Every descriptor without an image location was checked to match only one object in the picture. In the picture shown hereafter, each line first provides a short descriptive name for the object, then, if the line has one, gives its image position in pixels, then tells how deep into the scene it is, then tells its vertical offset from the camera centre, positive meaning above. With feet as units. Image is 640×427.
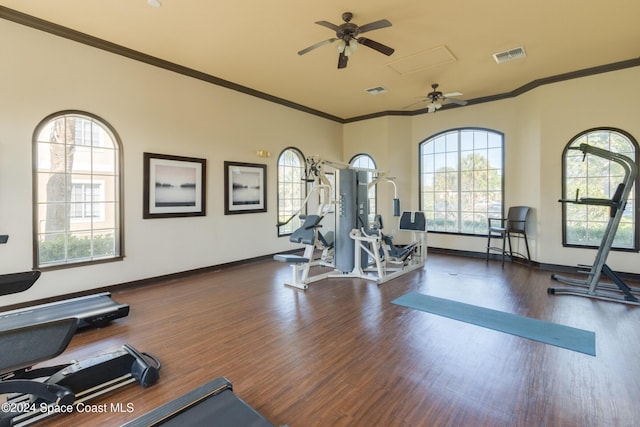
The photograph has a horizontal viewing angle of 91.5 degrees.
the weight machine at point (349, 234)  16.92 -1.20
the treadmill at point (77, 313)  9.82 -3.39
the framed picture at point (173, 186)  16.11 +1.46
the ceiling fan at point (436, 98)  18.92 +7.13
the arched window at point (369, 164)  27.20 +4.33
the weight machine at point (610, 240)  13.60 -1.22
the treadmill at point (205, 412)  5.59 -3.75
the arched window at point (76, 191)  13.14 +0.99
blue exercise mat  9.82 -3.97
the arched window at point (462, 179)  22.88 +2.61
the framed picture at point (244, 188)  19.67 +1.66
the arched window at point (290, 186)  23.37 +2.09
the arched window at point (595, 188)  17.04 +1.48
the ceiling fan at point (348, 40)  11.93 +6.91
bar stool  20.25 -1.06
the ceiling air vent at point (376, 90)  20.72 +8.31
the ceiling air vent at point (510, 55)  15.35 +8.03
